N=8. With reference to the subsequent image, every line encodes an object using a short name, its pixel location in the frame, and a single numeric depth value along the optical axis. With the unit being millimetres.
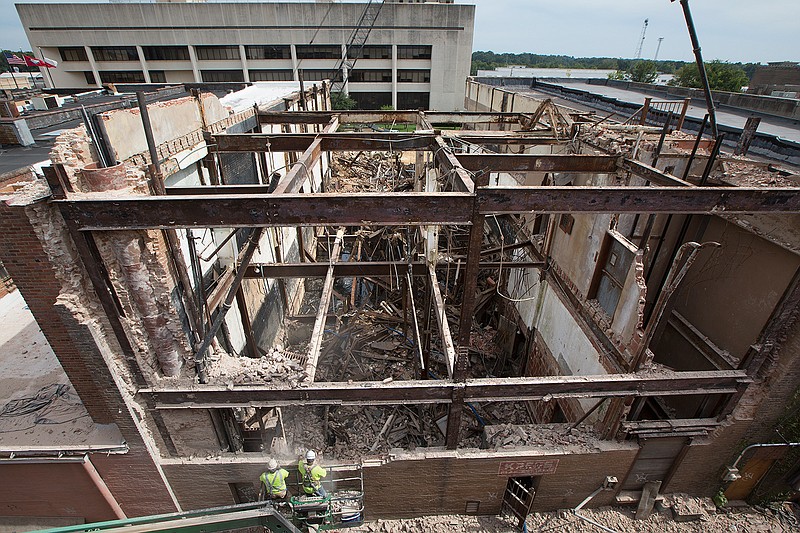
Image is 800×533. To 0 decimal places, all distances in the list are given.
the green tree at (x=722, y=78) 37250
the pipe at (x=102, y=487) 5420
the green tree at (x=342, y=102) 33188
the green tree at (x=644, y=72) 52375
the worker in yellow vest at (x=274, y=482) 5246
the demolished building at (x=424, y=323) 4172
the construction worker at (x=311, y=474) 5367
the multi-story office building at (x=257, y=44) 35281
